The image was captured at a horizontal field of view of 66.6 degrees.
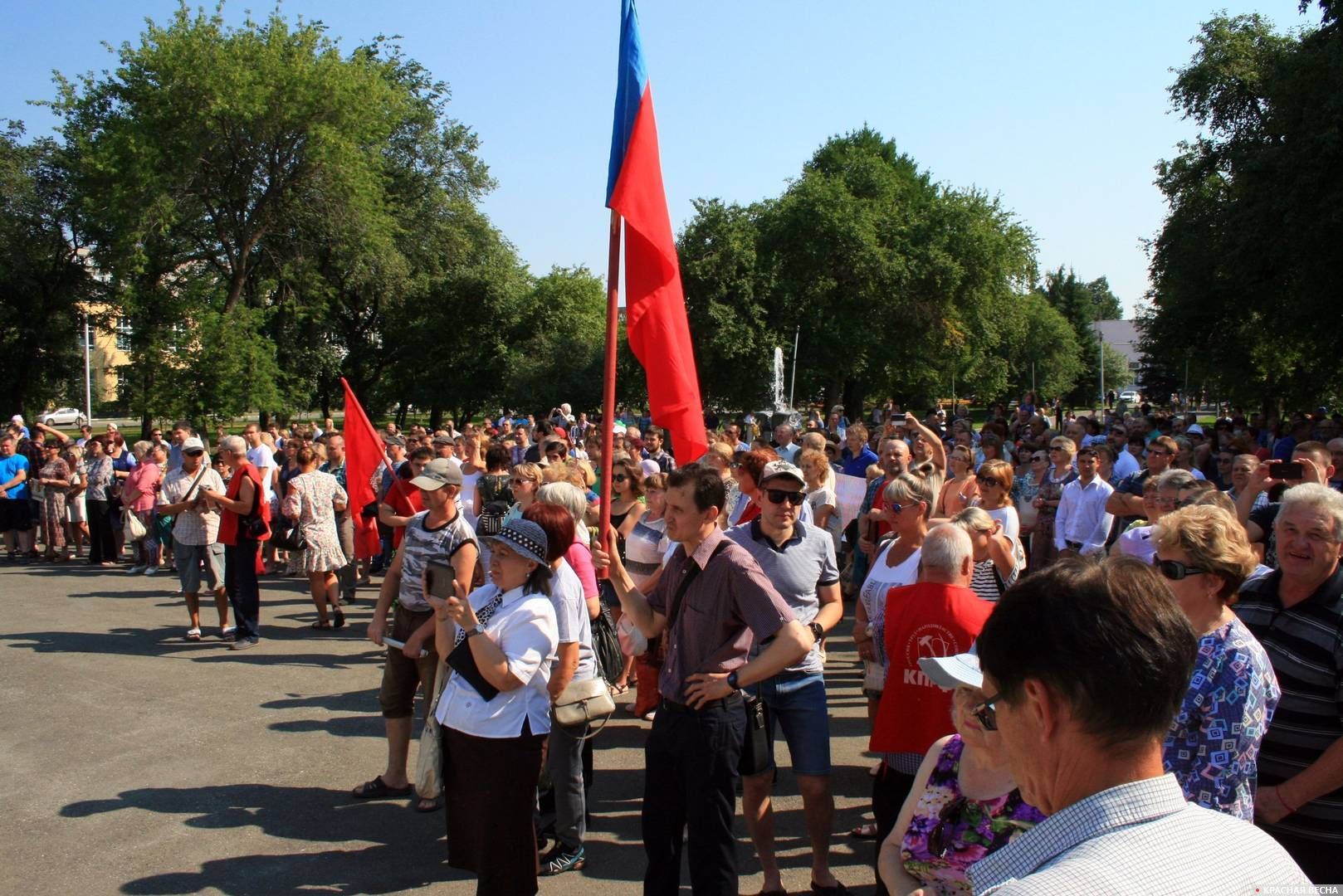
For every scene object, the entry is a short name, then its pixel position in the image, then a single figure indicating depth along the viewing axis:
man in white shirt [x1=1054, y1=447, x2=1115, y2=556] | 8.04
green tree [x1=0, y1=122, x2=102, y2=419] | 36.72
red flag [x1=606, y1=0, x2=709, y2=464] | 5.16
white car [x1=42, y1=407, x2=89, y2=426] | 62.01
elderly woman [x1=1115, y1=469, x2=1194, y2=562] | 5.18
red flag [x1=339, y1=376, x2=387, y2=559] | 8.65
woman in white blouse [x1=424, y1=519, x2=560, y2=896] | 4.10
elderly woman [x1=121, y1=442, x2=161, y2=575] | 13.99
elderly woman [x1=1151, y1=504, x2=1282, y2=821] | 2.87
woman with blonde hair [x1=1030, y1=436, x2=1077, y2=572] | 8.91
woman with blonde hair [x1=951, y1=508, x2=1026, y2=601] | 5.32
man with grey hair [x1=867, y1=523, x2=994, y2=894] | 3.97
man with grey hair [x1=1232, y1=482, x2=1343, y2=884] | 3.30
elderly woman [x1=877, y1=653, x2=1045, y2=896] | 2.27
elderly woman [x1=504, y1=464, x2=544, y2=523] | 6.53
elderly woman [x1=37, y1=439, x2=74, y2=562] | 15.62
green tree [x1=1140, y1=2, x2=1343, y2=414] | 16.94
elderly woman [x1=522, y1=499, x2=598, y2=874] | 4.46
